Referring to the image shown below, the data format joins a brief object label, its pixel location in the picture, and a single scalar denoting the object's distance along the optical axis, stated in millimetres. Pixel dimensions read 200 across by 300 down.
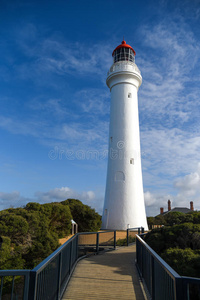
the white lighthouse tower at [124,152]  20938
